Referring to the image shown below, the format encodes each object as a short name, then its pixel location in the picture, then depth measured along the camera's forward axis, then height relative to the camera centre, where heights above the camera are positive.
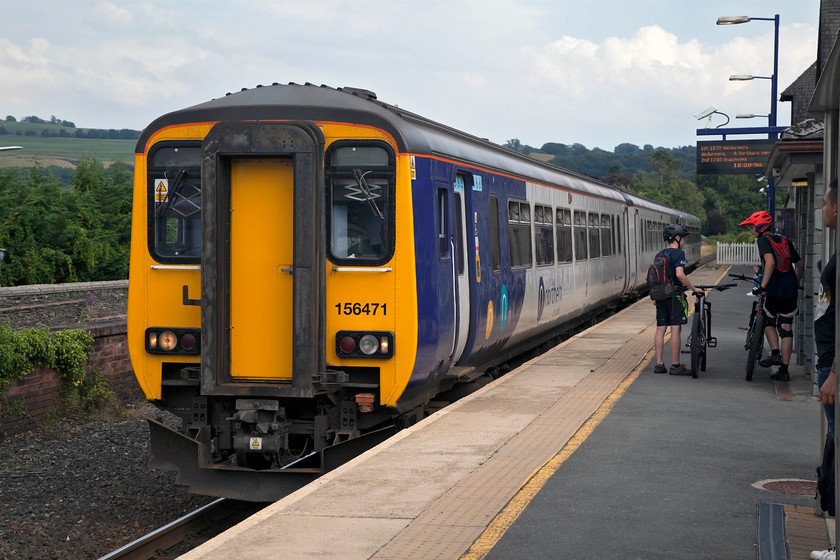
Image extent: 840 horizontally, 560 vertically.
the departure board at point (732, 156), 28.86 +2.70
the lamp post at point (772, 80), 26.78 +4.78
